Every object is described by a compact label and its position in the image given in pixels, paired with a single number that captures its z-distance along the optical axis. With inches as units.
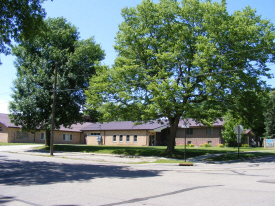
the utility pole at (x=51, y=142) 993.7
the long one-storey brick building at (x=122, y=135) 1797.5
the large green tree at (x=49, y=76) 1216.2
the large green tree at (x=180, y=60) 795.4
